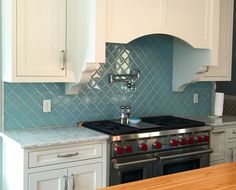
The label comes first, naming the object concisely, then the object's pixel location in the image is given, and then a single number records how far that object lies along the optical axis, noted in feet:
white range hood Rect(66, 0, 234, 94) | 9.50
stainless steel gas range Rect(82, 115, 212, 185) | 9.68
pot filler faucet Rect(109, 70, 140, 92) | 11.48
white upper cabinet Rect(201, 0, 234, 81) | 13.34
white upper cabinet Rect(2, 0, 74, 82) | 9.11
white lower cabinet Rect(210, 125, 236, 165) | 12.29
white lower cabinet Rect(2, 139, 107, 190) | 8.57
